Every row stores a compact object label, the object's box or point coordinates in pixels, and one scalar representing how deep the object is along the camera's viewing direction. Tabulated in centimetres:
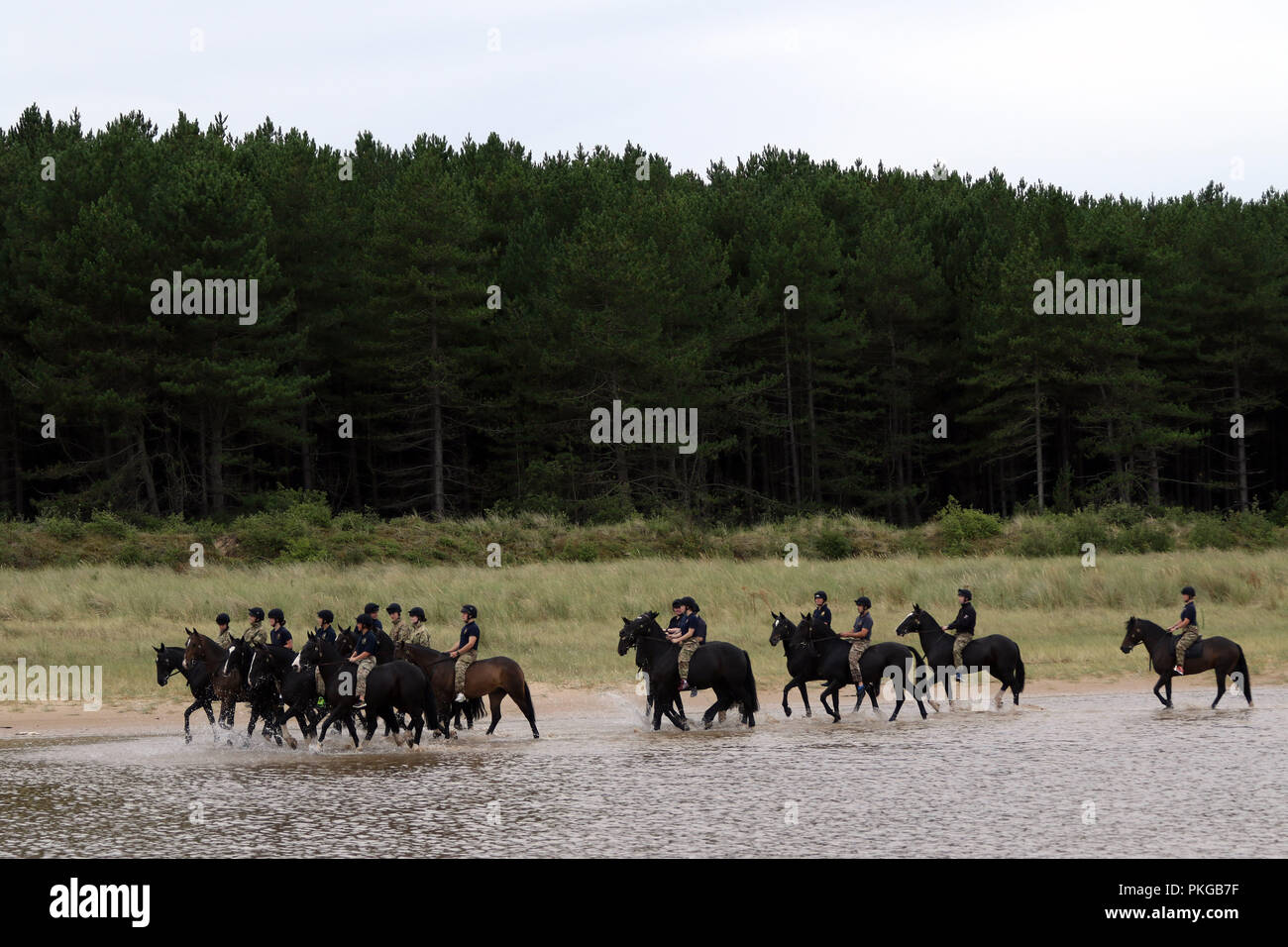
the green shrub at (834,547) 4747
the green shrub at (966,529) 4819
